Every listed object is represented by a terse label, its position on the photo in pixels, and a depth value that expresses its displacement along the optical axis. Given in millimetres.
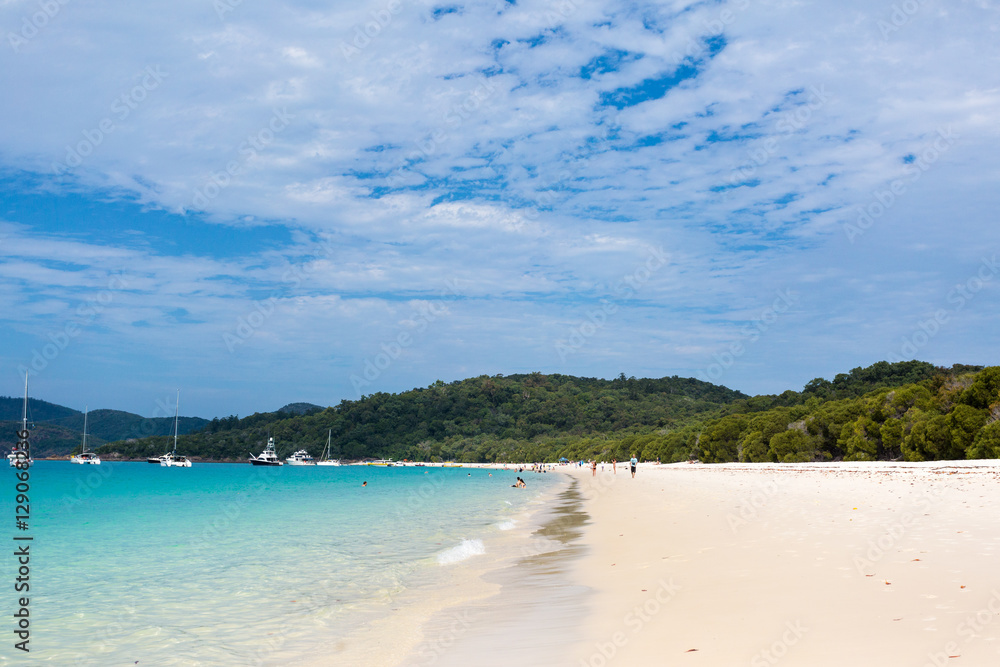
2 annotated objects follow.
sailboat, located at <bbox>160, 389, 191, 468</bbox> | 168625
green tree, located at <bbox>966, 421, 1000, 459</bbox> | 32281
